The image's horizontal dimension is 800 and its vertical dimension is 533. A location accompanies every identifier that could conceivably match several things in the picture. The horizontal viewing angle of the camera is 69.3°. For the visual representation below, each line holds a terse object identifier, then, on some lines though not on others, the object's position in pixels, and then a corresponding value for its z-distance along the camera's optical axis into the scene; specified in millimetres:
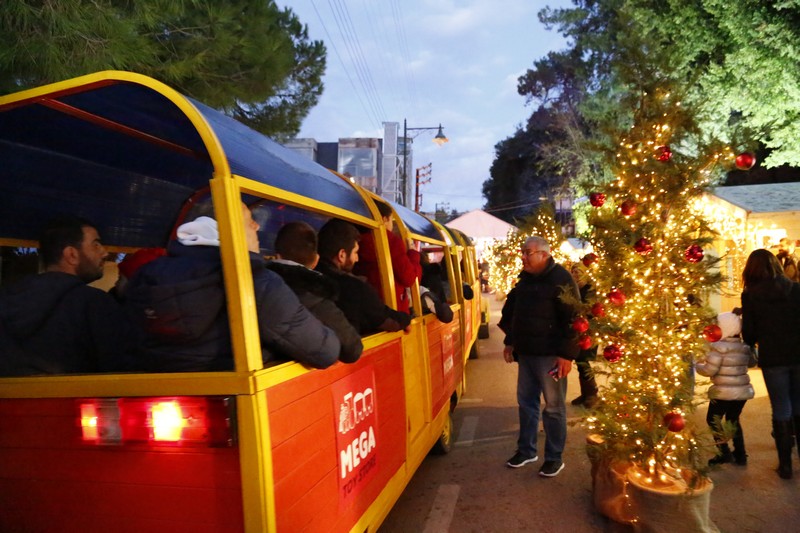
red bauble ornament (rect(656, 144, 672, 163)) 3823
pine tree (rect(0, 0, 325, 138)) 4539
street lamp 29995
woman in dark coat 4645
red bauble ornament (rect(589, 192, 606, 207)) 4023
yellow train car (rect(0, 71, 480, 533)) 2105
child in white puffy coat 4809
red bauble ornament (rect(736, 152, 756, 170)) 3600
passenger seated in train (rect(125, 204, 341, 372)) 2234
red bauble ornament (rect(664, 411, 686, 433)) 3584
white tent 24375
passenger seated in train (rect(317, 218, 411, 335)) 3408
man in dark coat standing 4754
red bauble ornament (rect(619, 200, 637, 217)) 3863
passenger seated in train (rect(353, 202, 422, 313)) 4160
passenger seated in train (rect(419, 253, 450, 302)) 6586
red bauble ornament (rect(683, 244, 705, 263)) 3670
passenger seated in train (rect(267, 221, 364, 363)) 2791
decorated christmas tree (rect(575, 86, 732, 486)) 3770
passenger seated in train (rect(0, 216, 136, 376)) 2578
